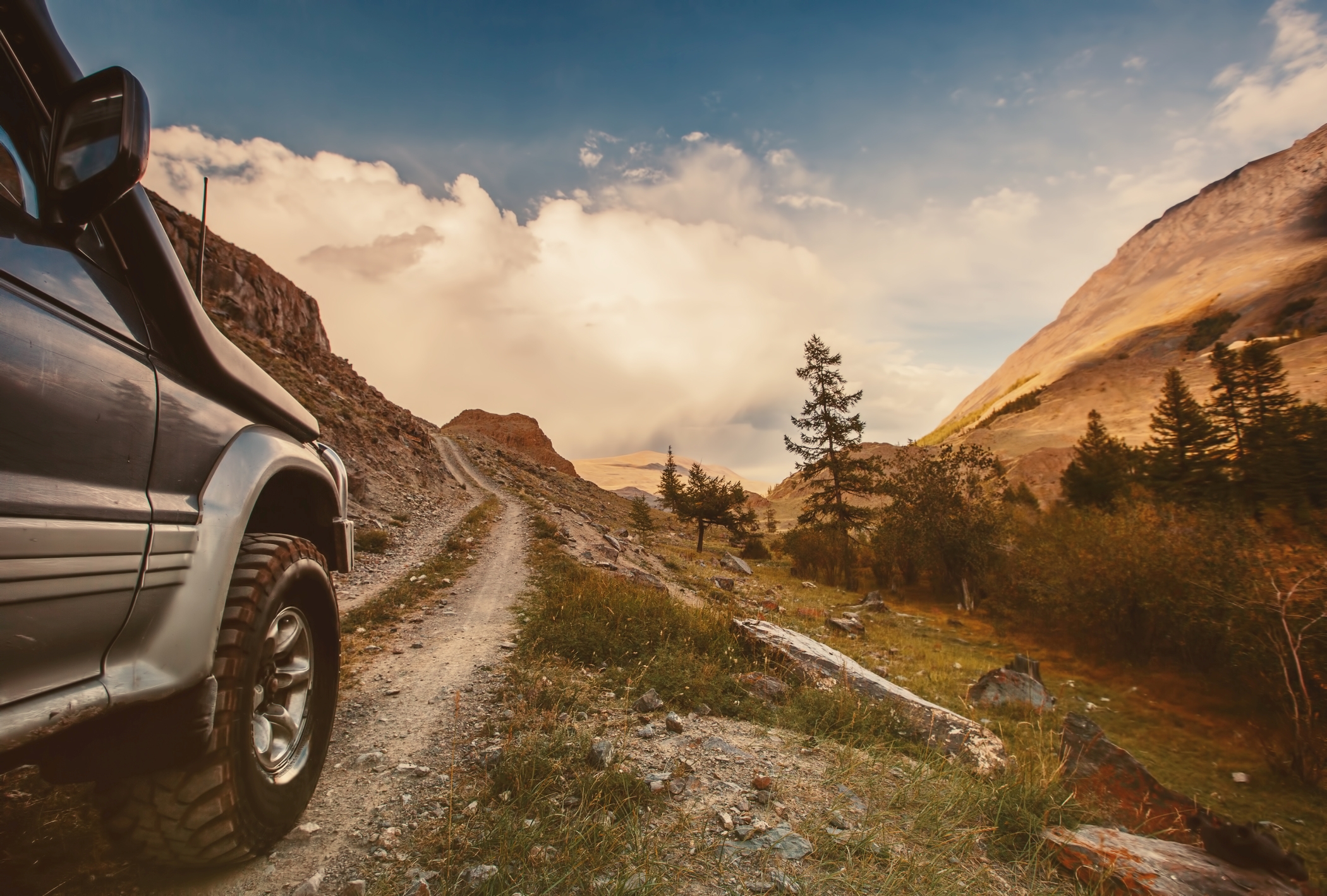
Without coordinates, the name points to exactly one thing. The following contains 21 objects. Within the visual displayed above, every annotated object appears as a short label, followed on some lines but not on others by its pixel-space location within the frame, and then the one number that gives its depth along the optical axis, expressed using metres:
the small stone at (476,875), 2.53
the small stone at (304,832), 2.83
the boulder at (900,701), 5.18
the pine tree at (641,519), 40.78
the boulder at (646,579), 13.41
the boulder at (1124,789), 5.77
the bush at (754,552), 38.44
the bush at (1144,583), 13.02
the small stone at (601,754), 3.70
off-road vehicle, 1.52
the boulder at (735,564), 27.41
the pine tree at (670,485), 43.09
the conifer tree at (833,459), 31.66
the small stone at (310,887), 2.41
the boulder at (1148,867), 3.37
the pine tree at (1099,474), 31.34
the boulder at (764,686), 5.89
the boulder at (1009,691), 10.77
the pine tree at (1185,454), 21.69
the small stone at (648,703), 5.16
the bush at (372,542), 14.31
